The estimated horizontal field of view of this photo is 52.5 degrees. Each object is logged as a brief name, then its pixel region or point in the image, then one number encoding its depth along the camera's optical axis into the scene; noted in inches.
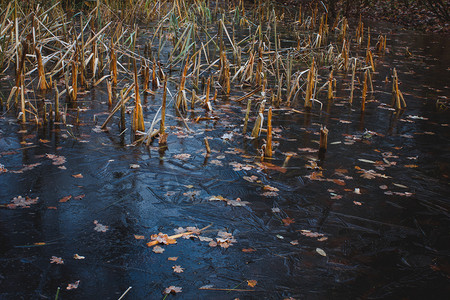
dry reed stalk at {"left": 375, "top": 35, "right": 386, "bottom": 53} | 492.4
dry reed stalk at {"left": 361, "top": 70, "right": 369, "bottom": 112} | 296.7
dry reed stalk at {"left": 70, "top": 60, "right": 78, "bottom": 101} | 271.7
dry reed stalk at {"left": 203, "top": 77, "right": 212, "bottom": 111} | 274.2
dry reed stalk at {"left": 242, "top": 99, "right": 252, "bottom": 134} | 241.1
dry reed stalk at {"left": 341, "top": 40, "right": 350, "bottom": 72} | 369.9
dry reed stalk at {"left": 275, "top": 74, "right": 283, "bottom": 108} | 289.5
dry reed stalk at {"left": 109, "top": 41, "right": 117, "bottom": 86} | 283.2
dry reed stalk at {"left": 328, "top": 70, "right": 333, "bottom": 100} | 306.8
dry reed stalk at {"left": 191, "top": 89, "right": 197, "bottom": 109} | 276.1
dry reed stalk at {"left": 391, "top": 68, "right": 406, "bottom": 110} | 300.9
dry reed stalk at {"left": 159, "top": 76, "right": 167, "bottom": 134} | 211.8
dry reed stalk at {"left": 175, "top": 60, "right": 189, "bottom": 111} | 227.7
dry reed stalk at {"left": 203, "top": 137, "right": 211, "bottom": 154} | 218.8
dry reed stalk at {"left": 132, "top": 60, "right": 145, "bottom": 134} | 222.3
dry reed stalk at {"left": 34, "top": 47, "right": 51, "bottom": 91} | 266.1
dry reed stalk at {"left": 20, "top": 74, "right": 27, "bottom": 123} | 225.8
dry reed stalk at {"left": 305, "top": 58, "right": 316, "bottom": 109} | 289.1
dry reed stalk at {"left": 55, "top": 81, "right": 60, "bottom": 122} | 237.1
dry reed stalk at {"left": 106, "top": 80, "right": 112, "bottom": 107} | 274.9
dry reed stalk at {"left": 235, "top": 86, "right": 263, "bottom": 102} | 298.7
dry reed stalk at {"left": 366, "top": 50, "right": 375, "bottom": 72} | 373.9
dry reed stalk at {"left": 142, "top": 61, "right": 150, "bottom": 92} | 294.4
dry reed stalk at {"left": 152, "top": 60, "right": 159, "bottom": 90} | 321.5
